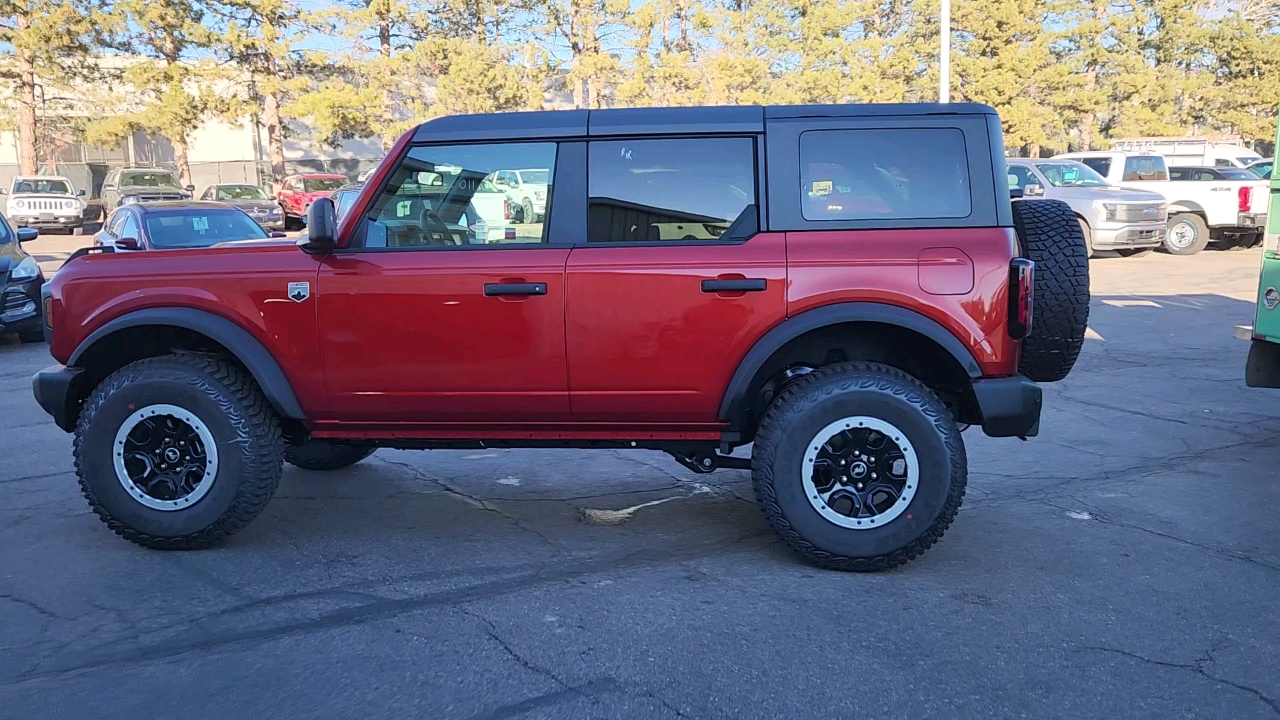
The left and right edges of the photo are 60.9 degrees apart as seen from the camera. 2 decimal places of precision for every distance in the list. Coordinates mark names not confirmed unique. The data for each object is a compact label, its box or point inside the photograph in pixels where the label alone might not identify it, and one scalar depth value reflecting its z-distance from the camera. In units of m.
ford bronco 4.59
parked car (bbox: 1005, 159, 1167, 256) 18.70
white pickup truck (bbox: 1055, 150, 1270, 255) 19.52
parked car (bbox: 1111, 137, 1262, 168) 24.61
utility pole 22.97
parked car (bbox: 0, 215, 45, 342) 11.04
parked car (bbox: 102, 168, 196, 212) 28.92
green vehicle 6.46
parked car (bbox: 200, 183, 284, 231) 26.94
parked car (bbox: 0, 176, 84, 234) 28.97
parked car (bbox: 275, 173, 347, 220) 30.34
